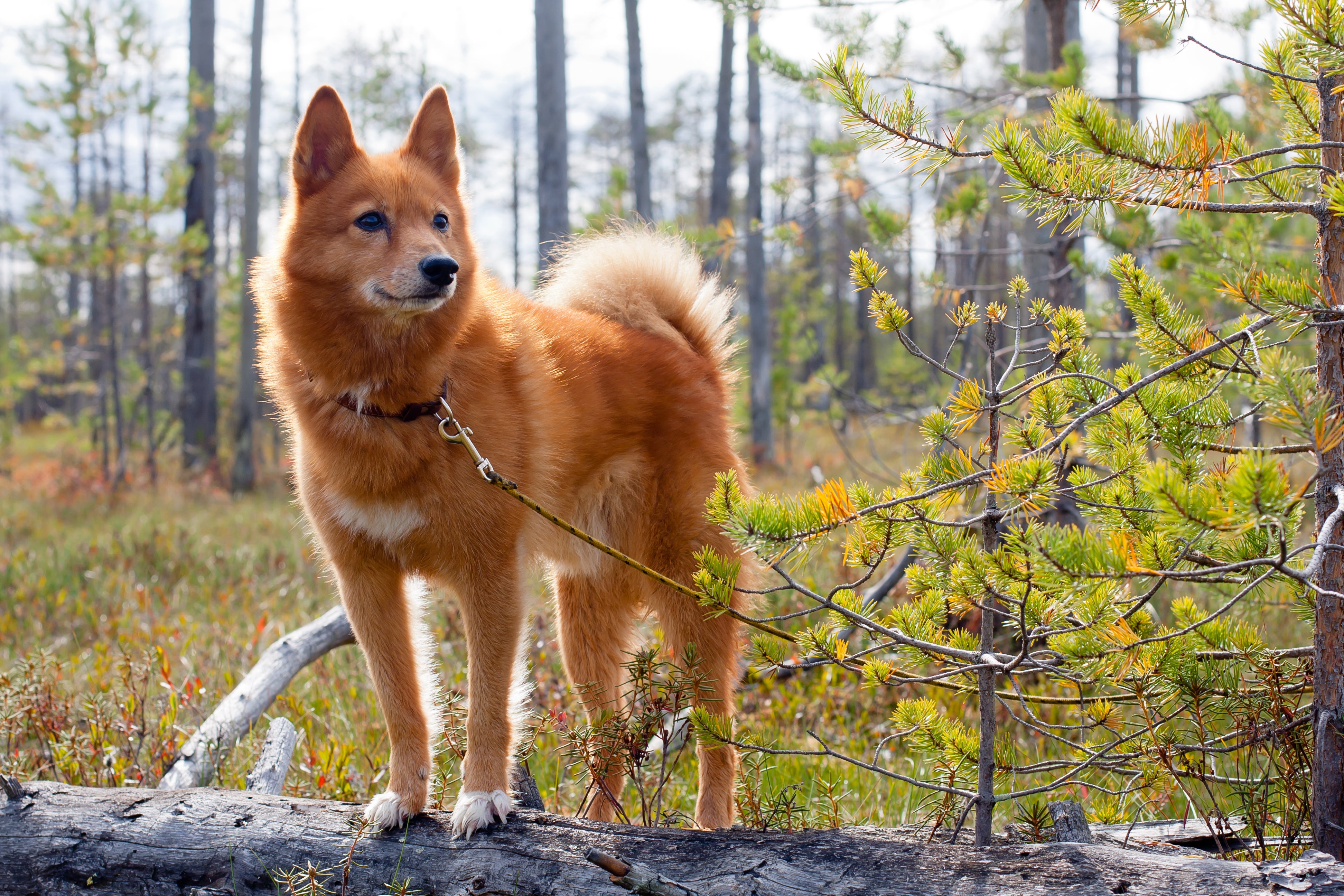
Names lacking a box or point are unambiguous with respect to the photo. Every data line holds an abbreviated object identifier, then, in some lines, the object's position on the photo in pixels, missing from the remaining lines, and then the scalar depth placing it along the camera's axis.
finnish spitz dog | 2.26
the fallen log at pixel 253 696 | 2.77
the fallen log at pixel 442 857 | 1.60
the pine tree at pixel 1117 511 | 1.49
